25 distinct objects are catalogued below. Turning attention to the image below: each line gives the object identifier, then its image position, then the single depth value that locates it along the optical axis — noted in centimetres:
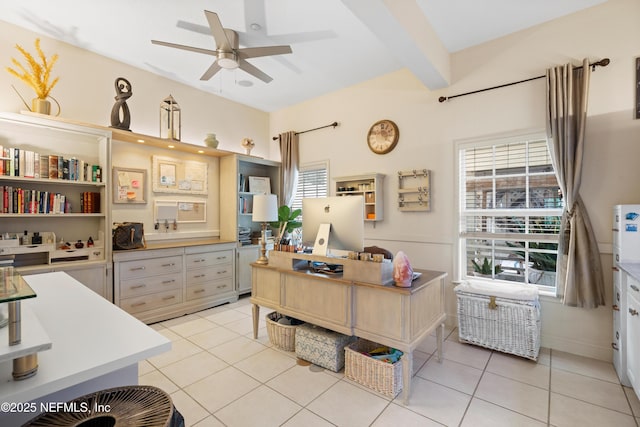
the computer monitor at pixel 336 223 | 237
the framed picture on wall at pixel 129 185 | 364
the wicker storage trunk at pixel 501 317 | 262
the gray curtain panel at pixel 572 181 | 257
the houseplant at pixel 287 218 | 421
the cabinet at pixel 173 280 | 332
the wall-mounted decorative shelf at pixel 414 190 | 355
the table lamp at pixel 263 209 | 324
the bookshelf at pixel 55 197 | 278
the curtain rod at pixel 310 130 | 446
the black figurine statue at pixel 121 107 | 339
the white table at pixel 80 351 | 81
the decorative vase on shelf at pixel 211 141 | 427
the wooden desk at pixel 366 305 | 207
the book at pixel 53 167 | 295
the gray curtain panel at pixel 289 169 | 492
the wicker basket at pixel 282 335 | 278
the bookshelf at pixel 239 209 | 442
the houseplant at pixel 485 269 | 323
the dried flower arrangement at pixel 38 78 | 285
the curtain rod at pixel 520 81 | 256
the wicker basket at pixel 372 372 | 214
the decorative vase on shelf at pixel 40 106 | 290
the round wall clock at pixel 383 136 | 385
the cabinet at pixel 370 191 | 386
